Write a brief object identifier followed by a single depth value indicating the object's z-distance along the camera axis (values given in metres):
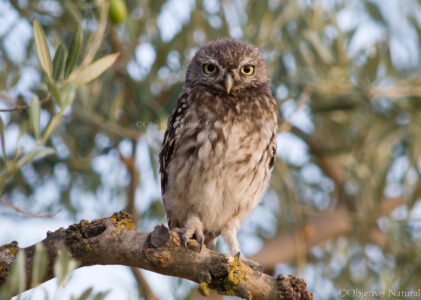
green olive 6.49
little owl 7.73
